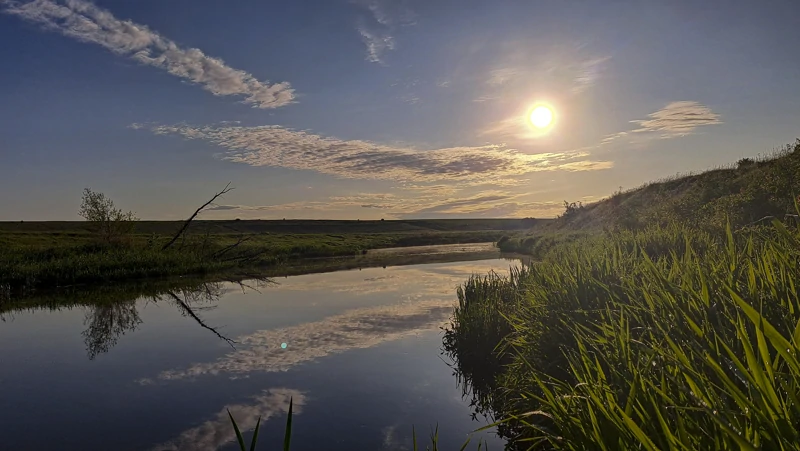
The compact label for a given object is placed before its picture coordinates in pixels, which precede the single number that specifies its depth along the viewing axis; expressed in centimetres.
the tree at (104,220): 2939
